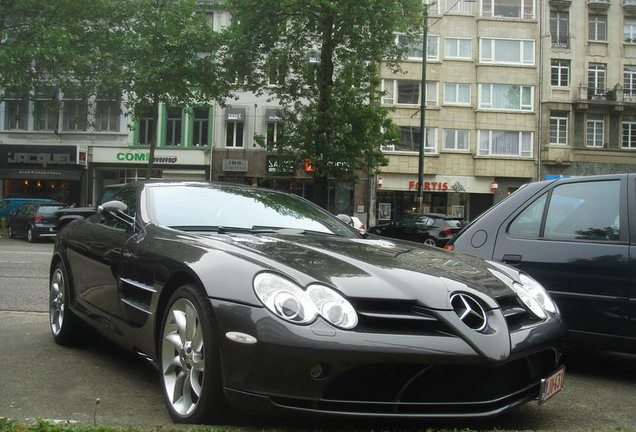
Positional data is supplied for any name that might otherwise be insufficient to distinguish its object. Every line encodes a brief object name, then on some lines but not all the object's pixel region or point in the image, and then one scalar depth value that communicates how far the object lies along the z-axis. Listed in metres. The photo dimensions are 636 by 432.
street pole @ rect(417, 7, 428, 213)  25.16
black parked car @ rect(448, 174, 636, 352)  3.92
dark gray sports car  2.36
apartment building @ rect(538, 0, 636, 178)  35.16
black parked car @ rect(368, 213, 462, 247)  19.44
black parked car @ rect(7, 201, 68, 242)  20.15
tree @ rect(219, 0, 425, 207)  21.52
